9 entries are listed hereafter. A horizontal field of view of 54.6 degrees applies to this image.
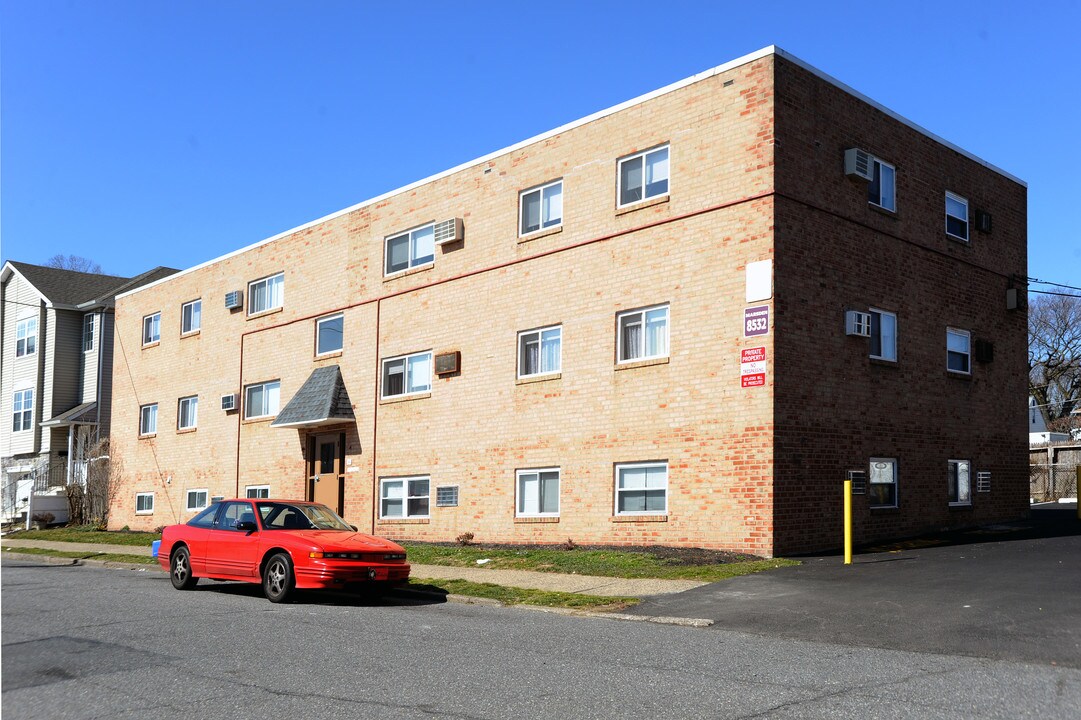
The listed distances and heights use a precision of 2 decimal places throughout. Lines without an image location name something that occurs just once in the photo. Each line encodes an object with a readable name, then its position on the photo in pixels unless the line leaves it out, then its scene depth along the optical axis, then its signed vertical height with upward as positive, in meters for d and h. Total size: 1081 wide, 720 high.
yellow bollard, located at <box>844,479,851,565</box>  15.23 -1.00
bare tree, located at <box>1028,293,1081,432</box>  54.62 +5.48
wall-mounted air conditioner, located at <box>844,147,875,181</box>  18.50 +5.16
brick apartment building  17.28 +2.30
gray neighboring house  43.44 +2.96
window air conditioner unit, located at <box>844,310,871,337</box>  18.22 +2.30
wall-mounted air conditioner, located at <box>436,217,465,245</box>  22.77 +4.75
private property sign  16.77 +1.40
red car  13.72 -1.43
